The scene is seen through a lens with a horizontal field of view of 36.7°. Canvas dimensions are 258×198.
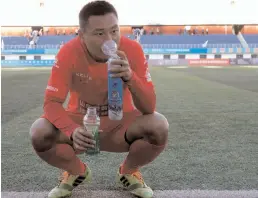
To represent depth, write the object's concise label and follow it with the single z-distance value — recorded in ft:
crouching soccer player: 6.85
